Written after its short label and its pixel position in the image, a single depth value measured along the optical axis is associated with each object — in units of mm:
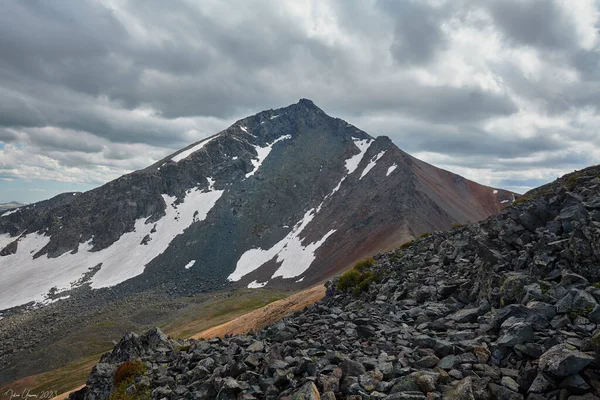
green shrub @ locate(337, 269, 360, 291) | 38969
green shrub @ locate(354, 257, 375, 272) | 43616
